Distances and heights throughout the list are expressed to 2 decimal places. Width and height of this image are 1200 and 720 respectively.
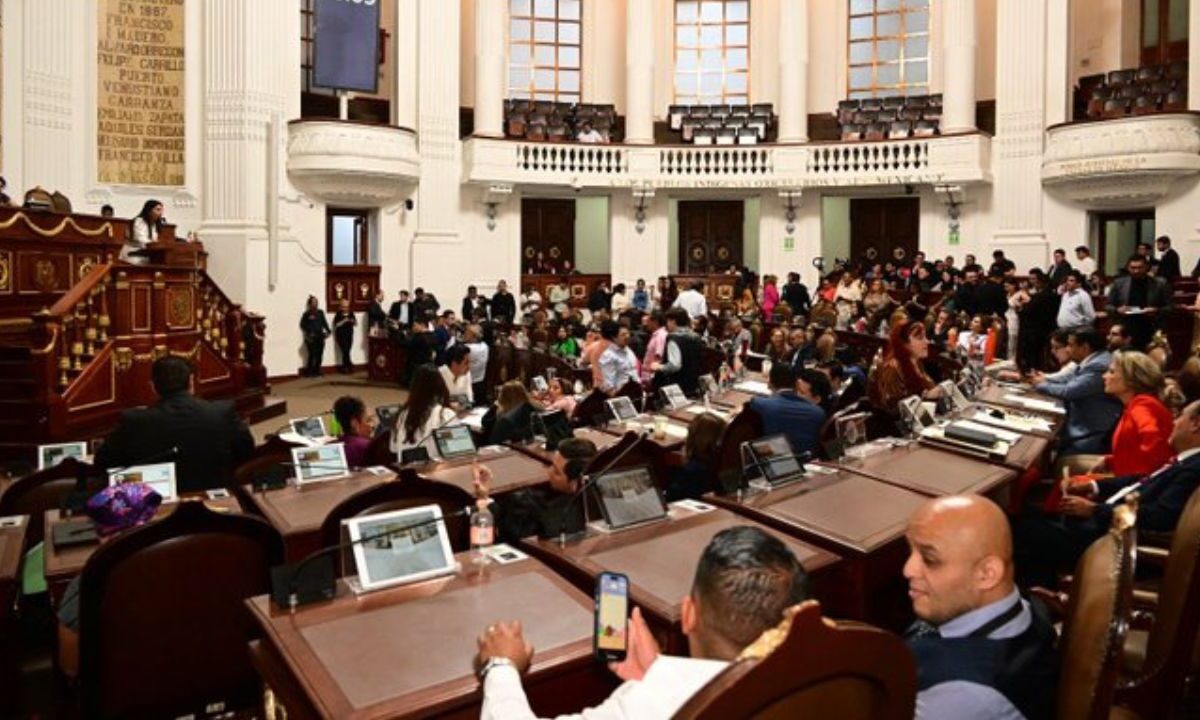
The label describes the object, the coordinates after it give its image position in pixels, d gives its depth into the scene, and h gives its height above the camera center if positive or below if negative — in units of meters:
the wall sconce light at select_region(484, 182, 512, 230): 17.48 +2.16
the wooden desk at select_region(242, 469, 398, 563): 3.42 -0.83
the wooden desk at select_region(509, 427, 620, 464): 4.93 -0.80
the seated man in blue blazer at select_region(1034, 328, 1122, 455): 5.89 -0.62
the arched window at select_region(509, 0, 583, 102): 19.72 +5.65
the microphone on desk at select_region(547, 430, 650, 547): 3.16 -0.68
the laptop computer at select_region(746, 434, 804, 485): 4.01 -0.67
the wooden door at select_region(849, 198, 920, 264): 18.78 +1.70
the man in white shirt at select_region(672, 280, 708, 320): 13.84 +0.07
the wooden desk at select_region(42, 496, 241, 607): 2.98 -0.86
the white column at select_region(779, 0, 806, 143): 18.47 +4.83
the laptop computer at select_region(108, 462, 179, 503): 3.90 -0.74
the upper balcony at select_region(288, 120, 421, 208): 14.87 +2.43
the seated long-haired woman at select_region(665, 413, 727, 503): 5.08 -0.84
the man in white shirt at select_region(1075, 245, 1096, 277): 13.40 +0.76
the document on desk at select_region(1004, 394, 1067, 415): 6.43 -0.68
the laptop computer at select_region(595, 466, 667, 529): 3.30 -0.70
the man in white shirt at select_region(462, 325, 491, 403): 10.91 -0.60
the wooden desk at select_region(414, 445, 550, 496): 4.29 -0.82
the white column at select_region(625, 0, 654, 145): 18.61 +4.77
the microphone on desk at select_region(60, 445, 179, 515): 3.62 -0.76
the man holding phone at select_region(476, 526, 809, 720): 1.70 -0.59
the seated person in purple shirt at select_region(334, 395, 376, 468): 5.08 -0.66
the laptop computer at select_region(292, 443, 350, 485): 4.26 -0.75
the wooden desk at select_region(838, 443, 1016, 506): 4.08 -0.78
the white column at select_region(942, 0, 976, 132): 17.27 +4.60
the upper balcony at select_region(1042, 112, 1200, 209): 13.95 +2.42
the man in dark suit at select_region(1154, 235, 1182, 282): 11.73 +0.64
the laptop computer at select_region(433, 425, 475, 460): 4.87 -0.73
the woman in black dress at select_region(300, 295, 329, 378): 14.85 -0.38
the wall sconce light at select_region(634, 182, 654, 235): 18.06 +2.20
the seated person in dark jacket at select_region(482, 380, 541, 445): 5.61 -0.68
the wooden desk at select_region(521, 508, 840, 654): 2.59 -0.82
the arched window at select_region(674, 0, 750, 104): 20.05 +5.67
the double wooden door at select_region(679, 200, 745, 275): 19.89 +1.60
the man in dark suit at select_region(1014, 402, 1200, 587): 3.61 -0.85
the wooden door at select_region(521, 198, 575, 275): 19.33 +1.63
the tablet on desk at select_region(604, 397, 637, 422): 6.40 -0.71
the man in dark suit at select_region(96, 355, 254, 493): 4.41 -0.65
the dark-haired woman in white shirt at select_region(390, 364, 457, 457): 5.37 -0.62
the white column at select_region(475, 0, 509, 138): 17.80 +4.71
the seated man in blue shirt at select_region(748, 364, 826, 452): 5.64 -0.67
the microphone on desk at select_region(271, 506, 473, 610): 2.53 -0.77
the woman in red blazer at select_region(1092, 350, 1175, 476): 4.48 -0.54
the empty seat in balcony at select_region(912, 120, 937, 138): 17.12 +3.48
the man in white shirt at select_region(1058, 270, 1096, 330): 10.07 +0.03
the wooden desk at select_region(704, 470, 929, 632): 3.13 -0.80
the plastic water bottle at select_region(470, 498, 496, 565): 3.10 -0.75
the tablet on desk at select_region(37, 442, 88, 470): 4.59 -0.76
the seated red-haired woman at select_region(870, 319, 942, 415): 7.02 -0.49
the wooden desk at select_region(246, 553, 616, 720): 2.05 -0.85
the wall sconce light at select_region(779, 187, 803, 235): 18.08 +2.14
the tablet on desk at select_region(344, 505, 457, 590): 2.69 -0.73
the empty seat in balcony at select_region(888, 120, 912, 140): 17.36 +3.46
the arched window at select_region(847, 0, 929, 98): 18.95 +5.50
